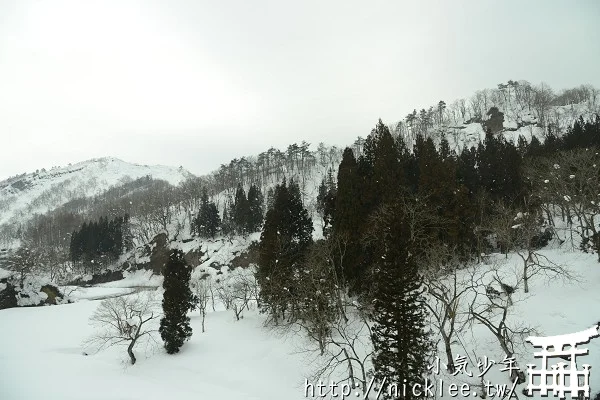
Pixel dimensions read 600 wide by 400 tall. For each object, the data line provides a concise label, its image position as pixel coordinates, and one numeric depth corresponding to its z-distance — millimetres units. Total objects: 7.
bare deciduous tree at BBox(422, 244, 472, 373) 14559
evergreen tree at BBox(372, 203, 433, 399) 13758
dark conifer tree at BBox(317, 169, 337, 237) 29431
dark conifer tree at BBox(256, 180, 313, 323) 28438
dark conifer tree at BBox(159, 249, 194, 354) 26906
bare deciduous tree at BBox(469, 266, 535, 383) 13122
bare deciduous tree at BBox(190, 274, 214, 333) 36969
